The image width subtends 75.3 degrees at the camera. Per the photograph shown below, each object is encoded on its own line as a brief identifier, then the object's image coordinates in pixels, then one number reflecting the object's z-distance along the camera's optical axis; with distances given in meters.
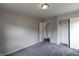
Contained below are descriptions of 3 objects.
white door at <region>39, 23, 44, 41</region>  4.21
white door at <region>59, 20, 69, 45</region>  3.35
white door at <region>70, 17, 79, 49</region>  2.70
